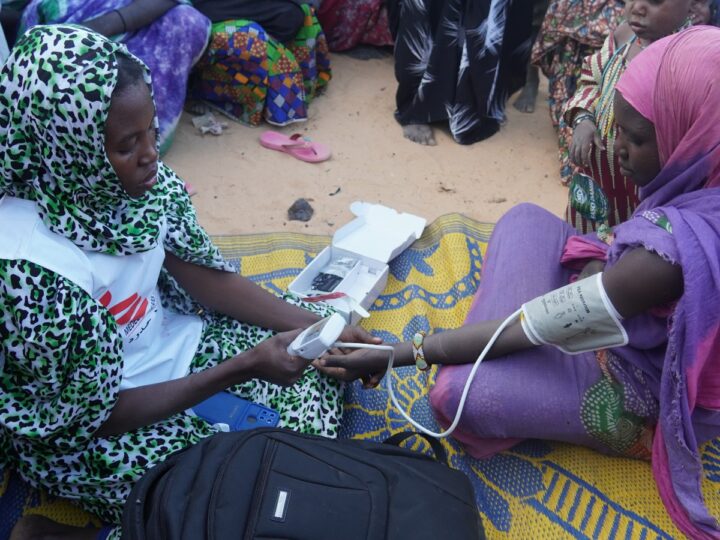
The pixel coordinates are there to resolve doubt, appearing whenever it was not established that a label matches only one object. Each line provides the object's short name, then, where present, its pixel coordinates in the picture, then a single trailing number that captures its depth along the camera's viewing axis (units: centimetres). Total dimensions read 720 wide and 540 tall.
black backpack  119
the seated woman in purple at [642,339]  145
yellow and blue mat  172
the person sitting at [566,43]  323
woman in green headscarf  119
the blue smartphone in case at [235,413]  165
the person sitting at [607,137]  232
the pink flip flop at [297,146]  334
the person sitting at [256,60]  339
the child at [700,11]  253
